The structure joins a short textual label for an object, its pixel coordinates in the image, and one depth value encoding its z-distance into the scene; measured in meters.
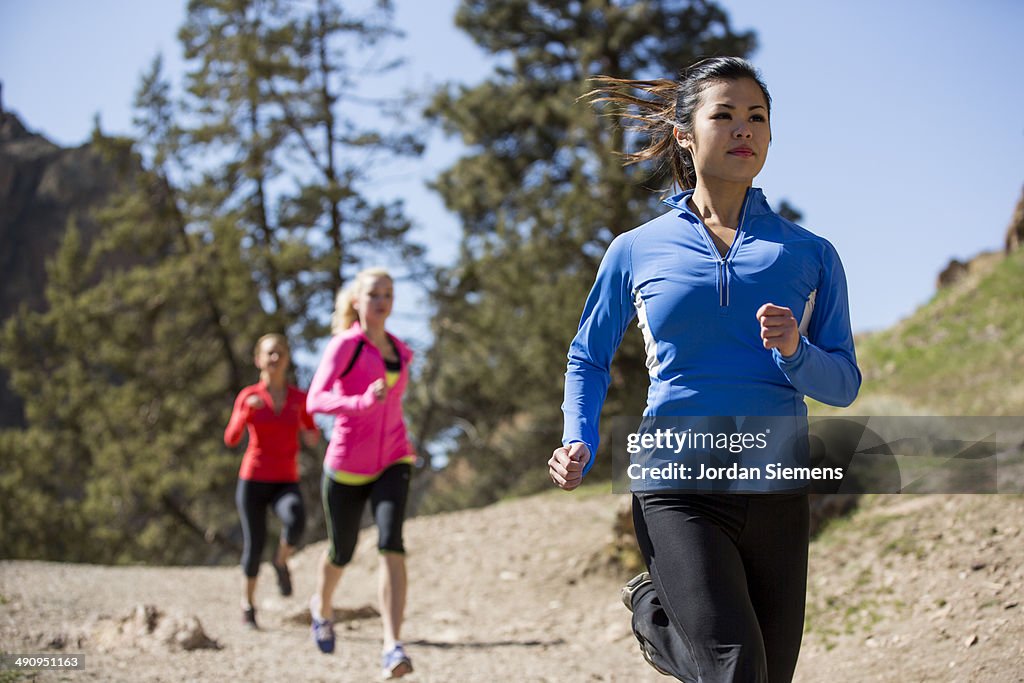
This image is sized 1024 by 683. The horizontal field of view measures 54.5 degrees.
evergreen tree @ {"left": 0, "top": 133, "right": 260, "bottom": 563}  19.16
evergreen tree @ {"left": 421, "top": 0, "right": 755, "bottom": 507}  15.74
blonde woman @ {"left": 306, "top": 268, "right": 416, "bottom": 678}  5.28
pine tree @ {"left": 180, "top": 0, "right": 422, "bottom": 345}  19.70
